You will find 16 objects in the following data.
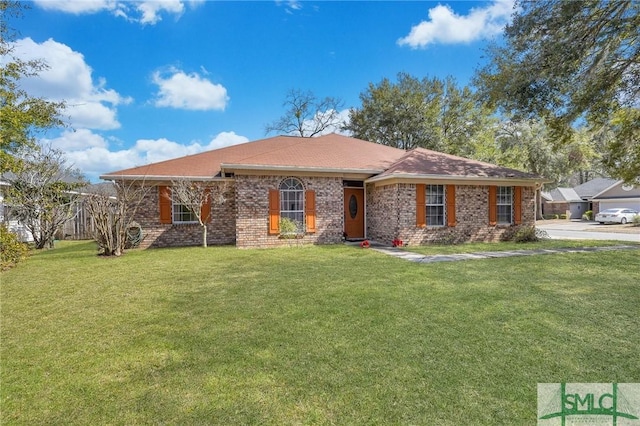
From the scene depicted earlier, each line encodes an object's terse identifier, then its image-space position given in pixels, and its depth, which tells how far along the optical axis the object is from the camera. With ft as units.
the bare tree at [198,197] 35.99
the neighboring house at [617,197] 95.06
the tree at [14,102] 26.01
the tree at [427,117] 87.20
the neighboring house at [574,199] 115.24
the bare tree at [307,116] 92.12
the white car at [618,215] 86.48
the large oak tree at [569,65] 30.07
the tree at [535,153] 92.12
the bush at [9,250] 26.22
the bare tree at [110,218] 31.04
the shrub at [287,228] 37.70
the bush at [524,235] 39.55
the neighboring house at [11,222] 40.86
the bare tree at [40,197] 39.86
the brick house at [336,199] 36.83
